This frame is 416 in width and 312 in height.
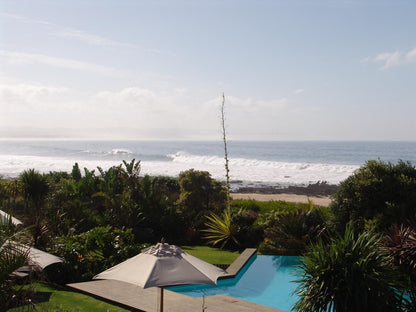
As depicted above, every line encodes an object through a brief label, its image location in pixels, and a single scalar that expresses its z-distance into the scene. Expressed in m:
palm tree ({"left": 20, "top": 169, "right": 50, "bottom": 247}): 17.47
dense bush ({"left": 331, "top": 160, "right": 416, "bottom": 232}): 12.48
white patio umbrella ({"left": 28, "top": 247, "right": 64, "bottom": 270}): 7.48
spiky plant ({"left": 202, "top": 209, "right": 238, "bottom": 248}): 15.67
